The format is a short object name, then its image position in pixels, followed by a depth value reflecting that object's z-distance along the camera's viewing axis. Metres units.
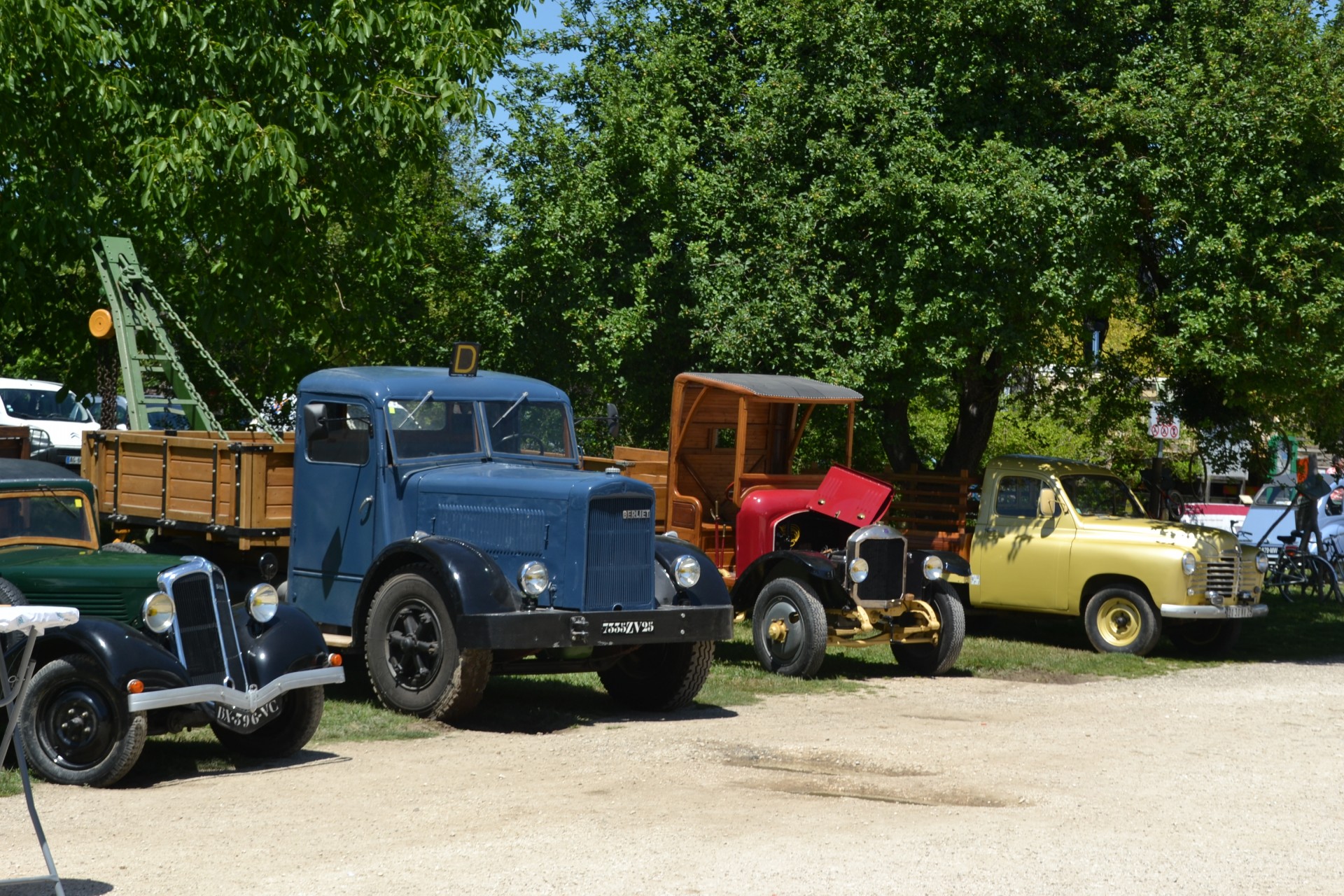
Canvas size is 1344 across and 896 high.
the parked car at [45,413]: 25.80
